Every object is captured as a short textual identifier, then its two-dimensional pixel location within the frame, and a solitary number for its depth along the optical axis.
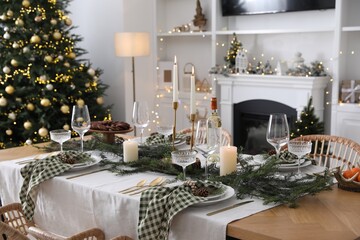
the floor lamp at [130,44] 5.27
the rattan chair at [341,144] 2.82
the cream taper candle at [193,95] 2.38
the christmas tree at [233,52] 5.49
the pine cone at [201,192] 2.04
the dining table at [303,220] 1.76
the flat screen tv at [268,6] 4.94
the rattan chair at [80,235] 1.84
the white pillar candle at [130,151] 2.63
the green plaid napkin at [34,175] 2.46
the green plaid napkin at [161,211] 1.97
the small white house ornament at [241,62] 5.38
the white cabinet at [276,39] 4.84
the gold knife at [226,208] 1.95
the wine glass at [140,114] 2.86
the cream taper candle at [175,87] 2.47
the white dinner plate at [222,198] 2.00
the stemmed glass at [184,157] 2.20
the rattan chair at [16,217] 2.47
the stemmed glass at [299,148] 2.28
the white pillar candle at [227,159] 2.34
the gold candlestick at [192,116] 2.45
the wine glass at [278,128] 2.42
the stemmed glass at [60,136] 2.75
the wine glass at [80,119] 2.82
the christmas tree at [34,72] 4.94
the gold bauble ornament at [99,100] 5.32
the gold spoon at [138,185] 2.24
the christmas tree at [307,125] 4.76
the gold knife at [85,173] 2.49
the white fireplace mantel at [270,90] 4.96
